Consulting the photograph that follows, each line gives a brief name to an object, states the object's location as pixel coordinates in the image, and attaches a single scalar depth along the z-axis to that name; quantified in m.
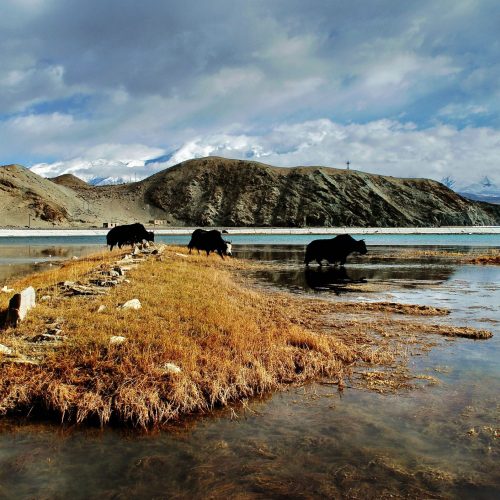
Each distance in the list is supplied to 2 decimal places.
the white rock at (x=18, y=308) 10.26
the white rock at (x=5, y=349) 8.63
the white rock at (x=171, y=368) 8.52
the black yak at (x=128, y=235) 46.25
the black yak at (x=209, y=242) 39.75
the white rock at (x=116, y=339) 9.29
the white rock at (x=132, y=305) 12.08
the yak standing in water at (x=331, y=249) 36.28
